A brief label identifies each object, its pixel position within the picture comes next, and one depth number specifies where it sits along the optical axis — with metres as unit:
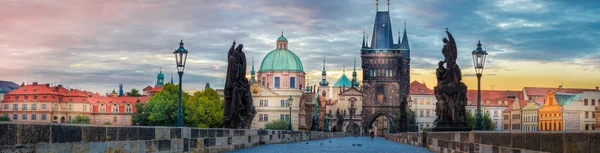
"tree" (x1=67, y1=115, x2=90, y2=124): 127.50
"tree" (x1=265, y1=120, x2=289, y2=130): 132.88
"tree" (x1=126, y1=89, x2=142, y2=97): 174.25
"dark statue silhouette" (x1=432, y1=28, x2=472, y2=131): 22.19
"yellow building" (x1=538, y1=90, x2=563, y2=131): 106.12
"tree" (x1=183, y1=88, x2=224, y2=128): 99.12
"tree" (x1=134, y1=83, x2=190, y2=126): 96.12
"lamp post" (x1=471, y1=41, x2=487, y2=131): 28.11
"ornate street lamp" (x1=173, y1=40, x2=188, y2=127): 26.00
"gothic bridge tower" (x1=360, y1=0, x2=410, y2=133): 153.75
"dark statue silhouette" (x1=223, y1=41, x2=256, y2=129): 24.11
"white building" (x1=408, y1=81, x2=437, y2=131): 157.88
